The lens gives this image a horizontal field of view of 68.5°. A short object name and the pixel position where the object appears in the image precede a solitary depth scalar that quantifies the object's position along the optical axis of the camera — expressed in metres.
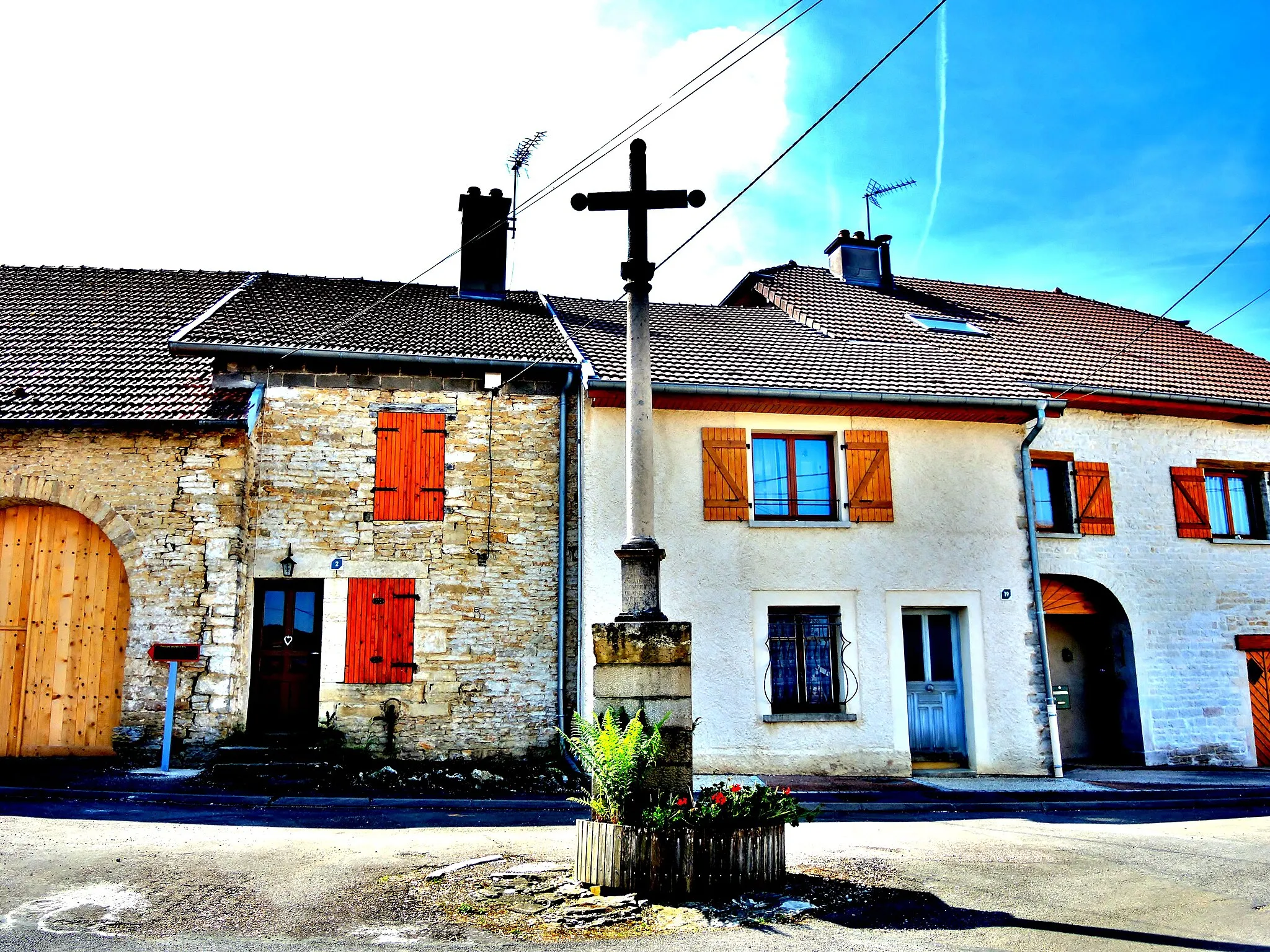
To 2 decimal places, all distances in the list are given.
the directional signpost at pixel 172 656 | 10.56
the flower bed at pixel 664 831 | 5.62
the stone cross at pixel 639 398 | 6.59
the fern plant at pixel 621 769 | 5.76
